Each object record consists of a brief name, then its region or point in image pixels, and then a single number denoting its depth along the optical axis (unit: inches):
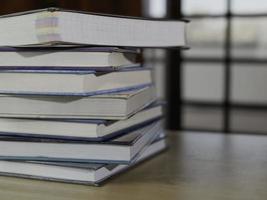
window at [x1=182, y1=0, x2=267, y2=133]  95.5
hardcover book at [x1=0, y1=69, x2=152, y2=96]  31.6
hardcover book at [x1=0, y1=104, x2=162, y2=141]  32.3
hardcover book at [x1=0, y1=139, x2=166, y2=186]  32.4
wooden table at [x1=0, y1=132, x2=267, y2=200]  31.4
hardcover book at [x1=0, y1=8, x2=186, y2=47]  30.4
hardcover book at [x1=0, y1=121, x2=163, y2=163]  32.4
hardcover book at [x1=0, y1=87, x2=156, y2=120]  32.2
